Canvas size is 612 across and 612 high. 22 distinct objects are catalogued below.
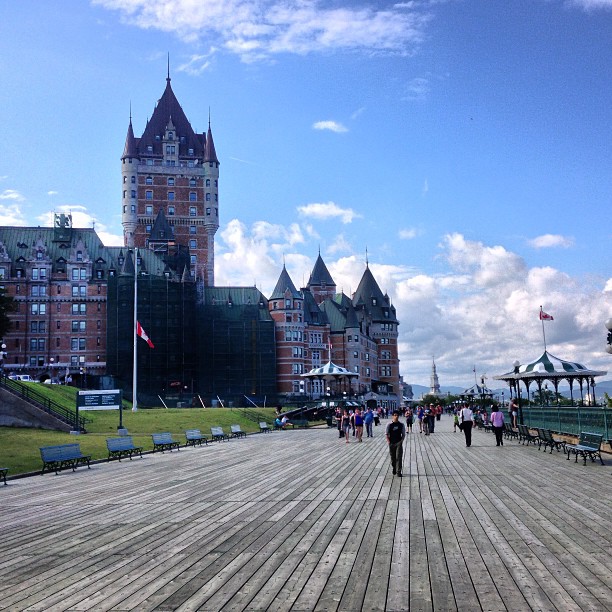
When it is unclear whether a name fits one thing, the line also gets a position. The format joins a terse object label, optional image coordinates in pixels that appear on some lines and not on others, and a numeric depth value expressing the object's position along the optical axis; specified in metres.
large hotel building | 84.44
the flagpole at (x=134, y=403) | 58.36
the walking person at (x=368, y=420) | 36.19
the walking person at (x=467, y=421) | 26.56
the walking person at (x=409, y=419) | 39.78
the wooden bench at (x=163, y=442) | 27.38
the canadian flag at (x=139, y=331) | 54.83
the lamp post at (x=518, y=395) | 34.76
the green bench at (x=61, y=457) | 19.52
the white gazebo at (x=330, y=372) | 57.69
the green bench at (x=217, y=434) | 34.96
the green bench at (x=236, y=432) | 38.73
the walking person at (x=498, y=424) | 26.56
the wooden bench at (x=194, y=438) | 31.06
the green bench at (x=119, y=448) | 23.66
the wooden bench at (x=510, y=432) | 32.41
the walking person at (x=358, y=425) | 31.58
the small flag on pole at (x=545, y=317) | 43.66
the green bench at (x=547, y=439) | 22.58
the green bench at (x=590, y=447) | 18.38
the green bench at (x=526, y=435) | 26.75
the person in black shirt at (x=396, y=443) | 16.84
